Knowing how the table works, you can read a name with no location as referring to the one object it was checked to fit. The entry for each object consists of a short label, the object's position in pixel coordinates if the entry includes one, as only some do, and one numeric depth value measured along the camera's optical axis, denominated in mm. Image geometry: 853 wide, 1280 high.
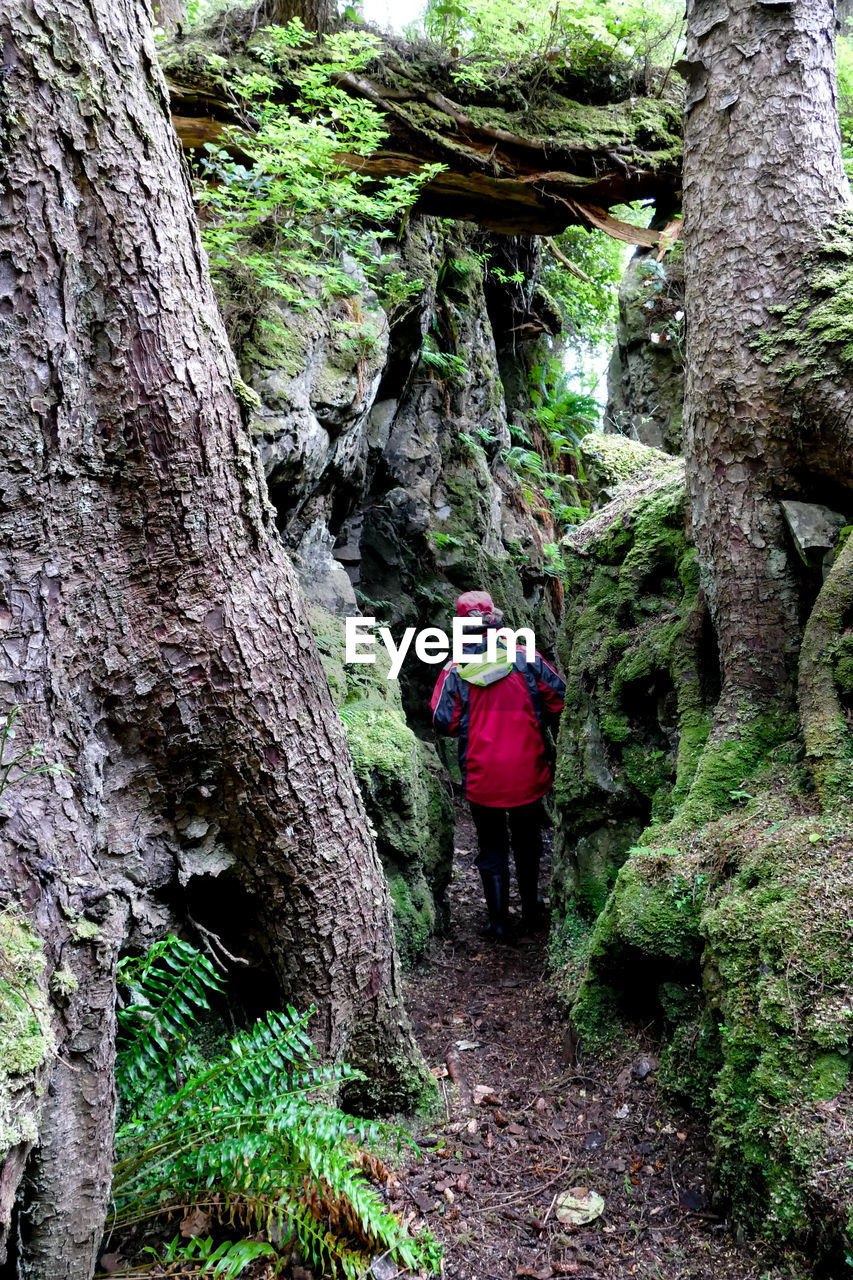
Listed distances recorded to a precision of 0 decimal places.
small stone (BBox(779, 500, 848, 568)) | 3957
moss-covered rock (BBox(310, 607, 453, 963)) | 5766
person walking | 6379
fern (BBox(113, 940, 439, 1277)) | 2777
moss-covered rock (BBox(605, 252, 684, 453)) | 9500
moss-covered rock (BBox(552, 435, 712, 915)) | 4844
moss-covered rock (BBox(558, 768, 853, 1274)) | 2619
